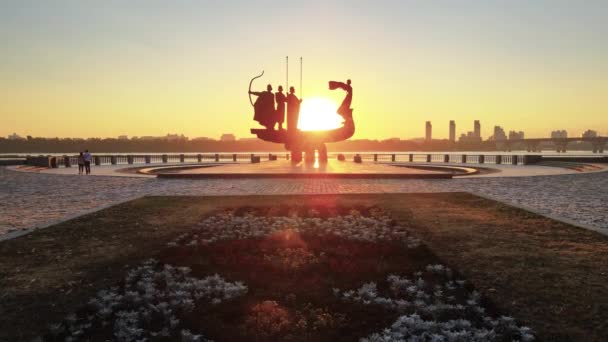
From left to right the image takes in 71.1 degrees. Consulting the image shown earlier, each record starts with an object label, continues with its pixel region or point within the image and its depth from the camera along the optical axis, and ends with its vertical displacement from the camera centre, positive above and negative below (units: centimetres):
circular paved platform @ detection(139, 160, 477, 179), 2042 -120
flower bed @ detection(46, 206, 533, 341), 395 -167
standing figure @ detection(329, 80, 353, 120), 2484 +290
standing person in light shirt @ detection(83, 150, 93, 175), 2595 -59
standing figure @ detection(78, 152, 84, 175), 2637 -72
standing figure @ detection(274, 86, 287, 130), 2542 +257
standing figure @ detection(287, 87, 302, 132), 2550 +233
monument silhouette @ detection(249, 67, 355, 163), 2498 +152
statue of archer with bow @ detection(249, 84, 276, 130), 2480 +240
